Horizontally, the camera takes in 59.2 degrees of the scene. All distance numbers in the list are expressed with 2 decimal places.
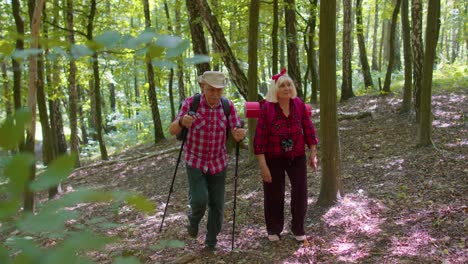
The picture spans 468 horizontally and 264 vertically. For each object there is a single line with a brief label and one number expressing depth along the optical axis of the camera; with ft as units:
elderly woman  15.35
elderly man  15.08
